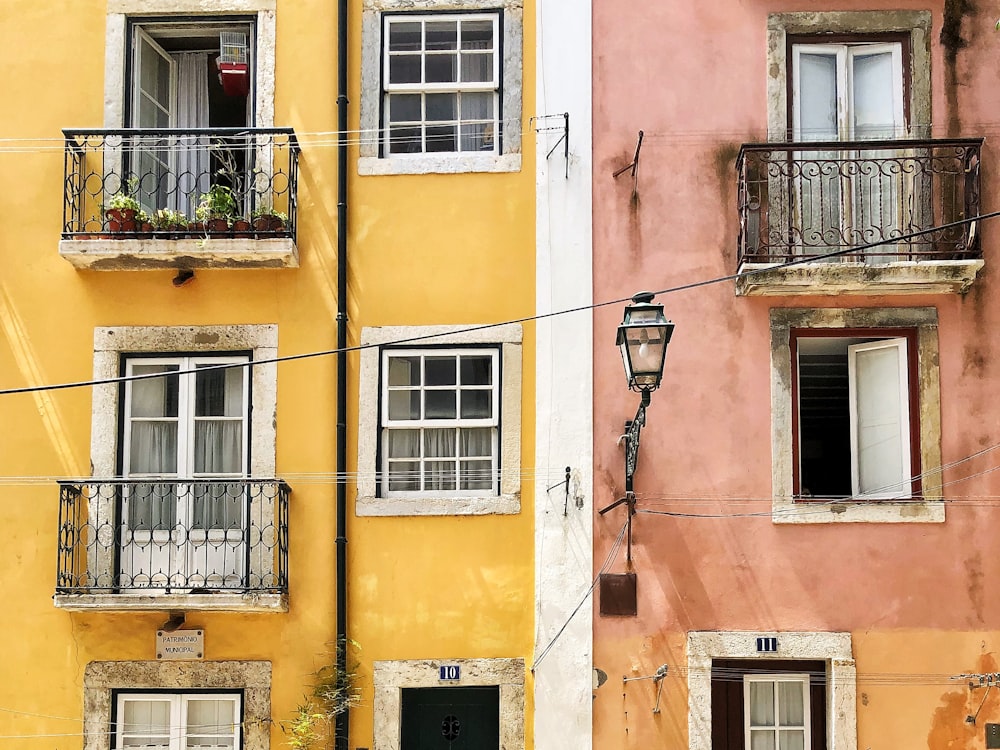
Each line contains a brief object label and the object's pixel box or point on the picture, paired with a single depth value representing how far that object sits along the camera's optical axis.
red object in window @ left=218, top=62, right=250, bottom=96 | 10.09
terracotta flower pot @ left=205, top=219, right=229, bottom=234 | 9.56
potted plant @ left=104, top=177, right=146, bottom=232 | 9.59
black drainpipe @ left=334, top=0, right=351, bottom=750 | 9.38
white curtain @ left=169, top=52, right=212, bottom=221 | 10.25
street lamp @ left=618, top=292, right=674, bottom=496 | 7.70
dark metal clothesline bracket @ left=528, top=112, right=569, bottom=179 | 9.75
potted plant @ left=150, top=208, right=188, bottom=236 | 9.61
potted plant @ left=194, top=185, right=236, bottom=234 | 9.57
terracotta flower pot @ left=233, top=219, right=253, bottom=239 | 9.57
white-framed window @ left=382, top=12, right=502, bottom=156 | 10.07
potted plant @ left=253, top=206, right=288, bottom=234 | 9.59
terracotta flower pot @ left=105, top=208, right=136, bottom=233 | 9.59
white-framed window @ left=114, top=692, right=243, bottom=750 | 9.54
